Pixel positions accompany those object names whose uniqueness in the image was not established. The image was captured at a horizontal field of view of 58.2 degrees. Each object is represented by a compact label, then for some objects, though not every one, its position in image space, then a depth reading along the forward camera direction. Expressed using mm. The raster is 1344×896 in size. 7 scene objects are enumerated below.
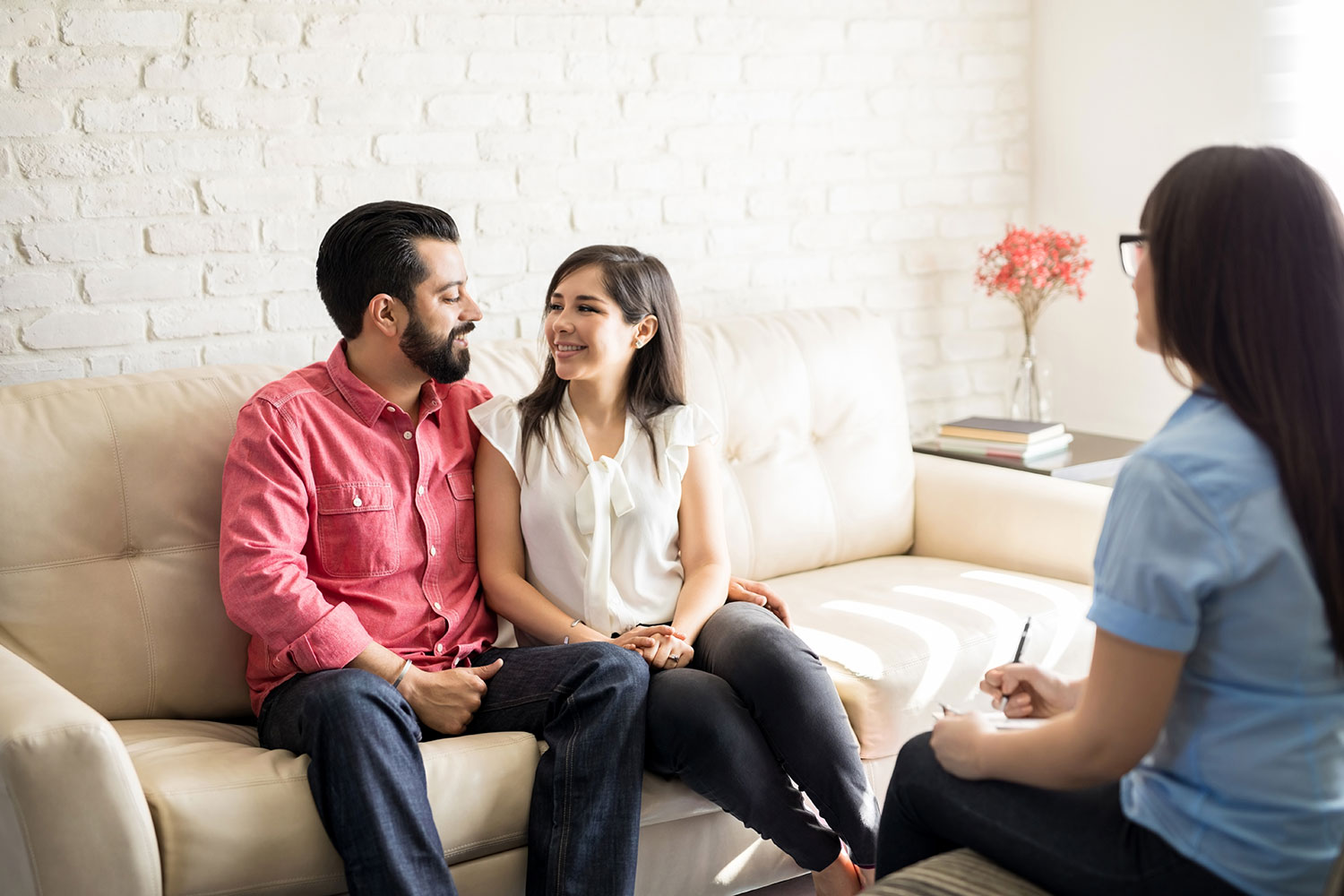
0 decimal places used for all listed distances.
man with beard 1514
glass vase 3029
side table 2613
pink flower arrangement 2924
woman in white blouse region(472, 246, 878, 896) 1677
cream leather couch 1398
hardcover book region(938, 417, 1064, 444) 2697
